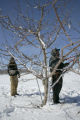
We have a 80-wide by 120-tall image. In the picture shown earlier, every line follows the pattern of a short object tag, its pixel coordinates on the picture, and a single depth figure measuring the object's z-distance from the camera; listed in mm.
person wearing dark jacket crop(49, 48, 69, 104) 3904
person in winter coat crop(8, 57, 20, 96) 5397
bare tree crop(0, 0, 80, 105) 3362
